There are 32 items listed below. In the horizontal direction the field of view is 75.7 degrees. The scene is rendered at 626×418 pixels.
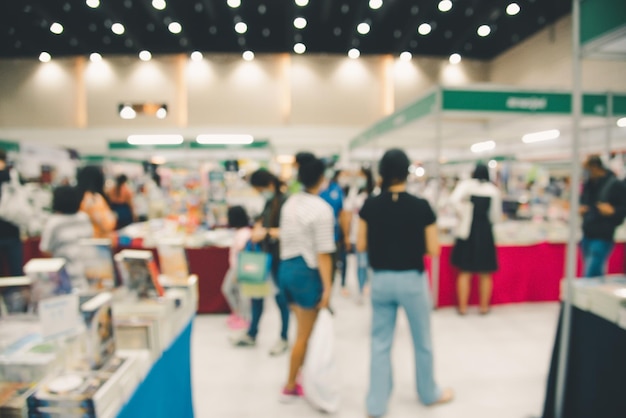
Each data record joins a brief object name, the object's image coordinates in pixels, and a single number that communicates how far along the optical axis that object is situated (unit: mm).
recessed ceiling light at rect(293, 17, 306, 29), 9602
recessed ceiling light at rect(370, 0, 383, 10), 8266
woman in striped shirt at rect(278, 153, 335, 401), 2359
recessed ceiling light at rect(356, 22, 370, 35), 9764
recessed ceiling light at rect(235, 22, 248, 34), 9852
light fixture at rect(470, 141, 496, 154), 11141
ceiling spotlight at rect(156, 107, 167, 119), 12094
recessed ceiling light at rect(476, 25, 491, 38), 10102
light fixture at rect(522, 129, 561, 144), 8189
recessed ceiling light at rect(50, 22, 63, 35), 9484
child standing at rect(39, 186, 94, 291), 2648
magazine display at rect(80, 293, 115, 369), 1244
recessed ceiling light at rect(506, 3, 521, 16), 8648
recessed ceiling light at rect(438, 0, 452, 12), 8328
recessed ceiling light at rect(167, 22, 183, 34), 9672
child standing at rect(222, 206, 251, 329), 3506
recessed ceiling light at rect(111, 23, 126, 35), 9491
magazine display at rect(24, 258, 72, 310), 1352
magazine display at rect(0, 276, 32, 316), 1390
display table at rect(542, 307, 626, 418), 1697
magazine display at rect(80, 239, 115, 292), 1900
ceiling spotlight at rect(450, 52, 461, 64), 12297
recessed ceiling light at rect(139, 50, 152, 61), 11684
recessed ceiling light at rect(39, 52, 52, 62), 11711
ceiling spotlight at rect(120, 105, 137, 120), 12086
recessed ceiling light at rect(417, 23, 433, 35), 9875
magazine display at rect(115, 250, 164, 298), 1749
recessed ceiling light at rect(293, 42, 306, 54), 11498
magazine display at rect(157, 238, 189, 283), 2209
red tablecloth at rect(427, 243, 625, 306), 4418
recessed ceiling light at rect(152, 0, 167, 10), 8190
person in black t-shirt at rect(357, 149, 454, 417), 2160
